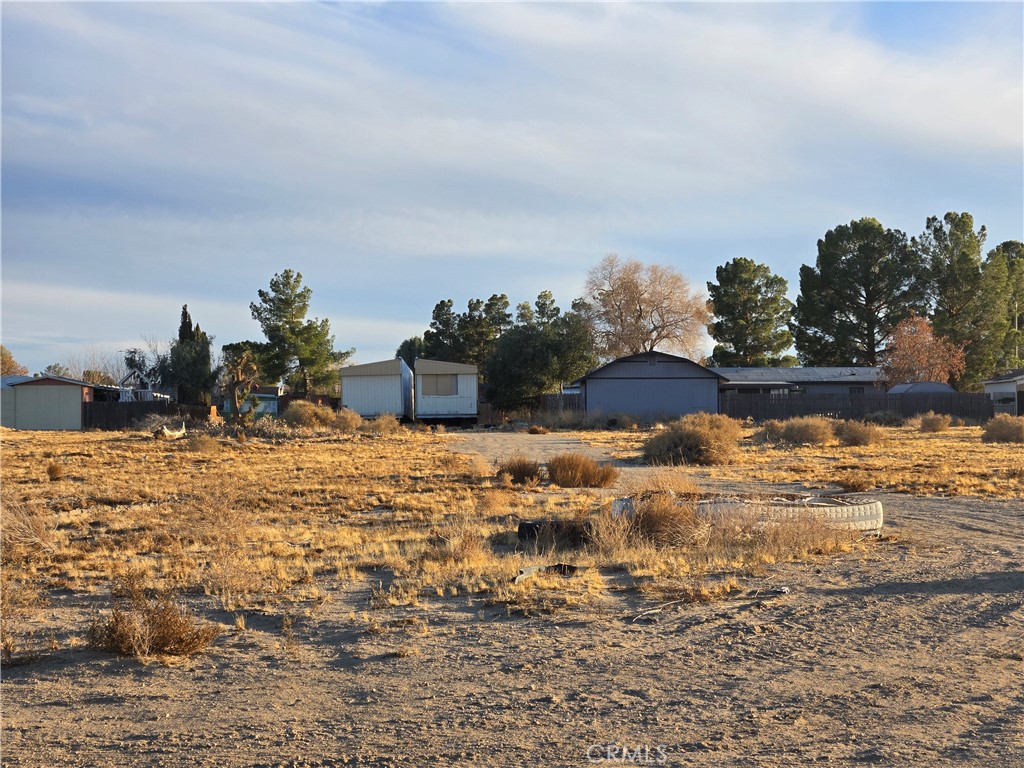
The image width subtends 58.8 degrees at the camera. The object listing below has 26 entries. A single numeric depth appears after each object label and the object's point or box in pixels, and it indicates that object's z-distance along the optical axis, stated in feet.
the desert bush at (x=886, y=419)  160.56
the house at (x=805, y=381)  202.18
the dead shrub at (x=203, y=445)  98.33
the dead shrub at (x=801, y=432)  111.55
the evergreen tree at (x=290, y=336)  228.22
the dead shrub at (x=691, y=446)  82.84
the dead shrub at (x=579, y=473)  62.59
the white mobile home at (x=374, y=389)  176.55
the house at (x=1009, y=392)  167.32
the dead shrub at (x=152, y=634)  21.71
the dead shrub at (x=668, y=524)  35.58
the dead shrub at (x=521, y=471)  64.03
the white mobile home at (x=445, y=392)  177.99
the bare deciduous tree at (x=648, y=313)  246.27
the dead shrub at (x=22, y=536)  34.58
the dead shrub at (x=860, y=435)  106.73
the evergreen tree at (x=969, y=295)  216.95
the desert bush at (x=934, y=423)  139.13
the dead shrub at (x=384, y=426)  144.71
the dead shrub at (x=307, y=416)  150.00
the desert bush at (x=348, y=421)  148.46
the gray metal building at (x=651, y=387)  179.01
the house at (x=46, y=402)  178.19
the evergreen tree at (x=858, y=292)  224.94
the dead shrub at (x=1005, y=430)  112.78
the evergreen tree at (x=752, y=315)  245.04
